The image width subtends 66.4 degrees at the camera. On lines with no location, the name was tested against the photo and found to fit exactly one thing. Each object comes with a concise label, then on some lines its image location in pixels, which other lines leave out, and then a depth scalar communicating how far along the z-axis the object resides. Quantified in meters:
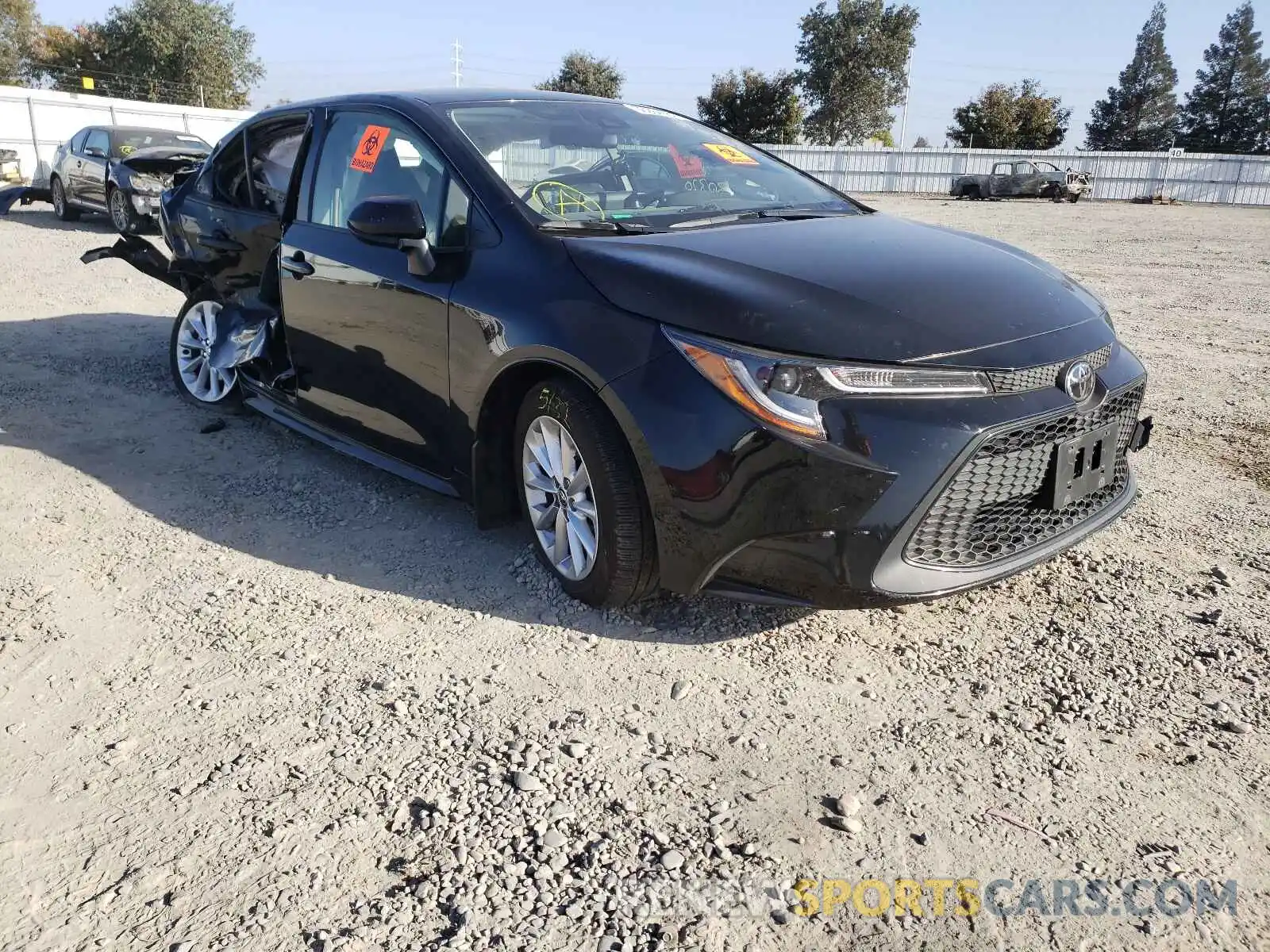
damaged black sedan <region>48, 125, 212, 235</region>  12.27
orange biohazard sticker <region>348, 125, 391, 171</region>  3.79
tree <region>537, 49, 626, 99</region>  54.03
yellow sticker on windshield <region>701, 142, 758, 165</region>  4.04
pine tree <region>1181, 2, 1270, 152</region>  60.28
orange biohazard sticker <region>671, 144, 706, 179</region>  3.78
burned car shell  30.73
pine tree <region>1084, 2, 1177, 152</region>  63.09
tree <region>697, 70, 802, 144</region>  49.28
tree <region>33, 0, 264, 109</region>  50.28
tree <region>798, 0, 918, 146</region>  47.22
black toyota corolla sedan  2.56
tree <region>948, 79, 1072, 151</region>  50.28
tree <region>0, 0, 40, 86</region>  53.25
